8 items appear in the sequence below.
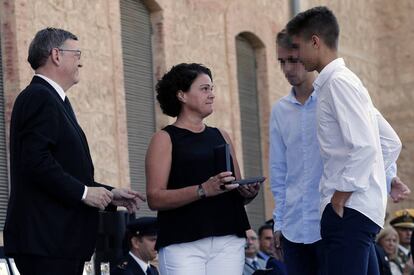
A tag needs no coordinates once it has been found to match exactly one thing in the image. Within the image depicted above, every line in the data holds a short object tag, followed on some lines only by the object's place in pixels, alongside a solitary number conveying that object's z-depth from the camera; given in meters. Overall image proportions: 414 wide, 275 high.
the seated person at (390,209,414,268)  18.56
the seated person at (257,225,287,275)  16.81
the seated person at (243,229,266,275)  15.53
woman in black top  7.57
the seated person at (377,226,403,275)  17.80
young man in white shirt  6.77
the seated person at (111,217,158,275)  12.15
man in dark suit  6.98
